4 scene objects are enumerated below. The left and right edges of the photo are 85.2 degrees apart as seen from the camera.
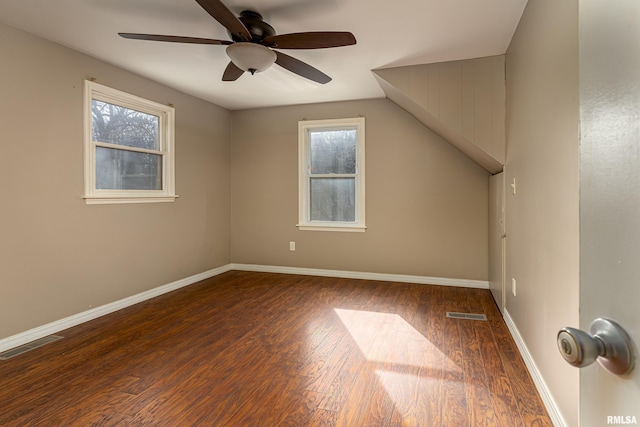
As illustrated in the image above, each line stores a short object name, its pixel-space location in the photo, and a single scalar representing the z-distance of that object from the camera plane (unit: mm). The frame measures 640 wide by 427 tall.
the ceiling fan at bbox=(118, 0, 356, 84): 2209
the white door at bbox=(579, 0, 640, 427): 438
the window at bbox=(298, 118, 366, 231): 4719
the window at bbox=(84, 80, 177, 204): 3193
